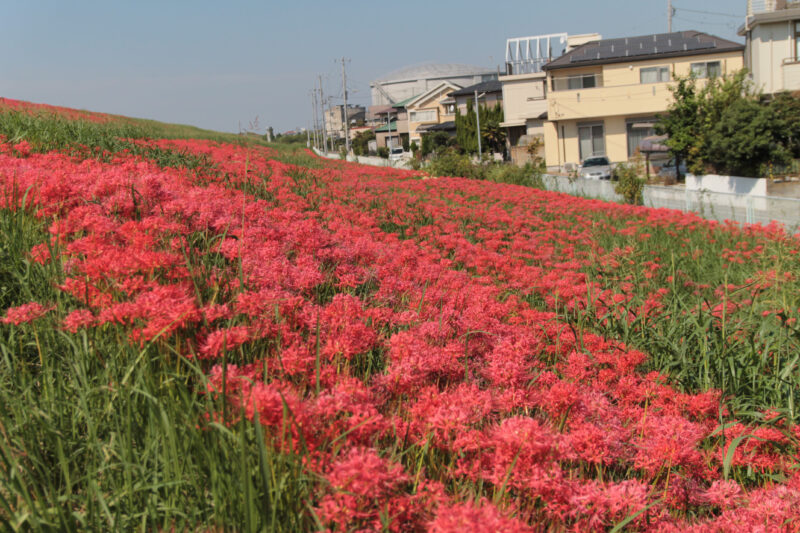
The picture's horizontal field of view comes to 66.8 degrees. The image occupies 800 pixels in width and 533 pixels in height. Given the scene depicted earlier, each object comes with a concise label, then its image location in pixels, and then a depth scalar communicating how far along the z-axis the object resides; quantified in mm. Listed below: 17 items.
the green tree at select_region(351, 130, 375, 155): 92344
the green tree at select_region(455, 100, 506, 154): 53438
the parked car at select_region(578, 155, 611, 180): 34188
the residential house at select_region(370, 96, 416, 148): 79062
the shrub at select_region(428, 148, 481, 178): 25234
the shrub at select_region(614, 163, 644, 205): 20359
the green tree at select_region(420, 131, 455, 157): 60969
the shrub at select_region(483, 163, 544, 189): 22719
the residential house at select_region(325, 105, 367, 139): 138788
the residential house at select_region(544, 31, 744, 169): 37000
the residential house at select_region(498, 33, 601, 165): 46844
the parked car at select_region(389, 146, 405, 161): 67638
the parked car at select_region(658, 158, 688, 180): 31641
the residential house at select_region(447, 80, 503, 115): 59156
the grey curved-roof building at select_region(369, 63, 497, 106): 133625
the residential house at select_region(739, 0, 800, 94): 30219
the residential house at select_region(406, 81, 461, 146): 74375
